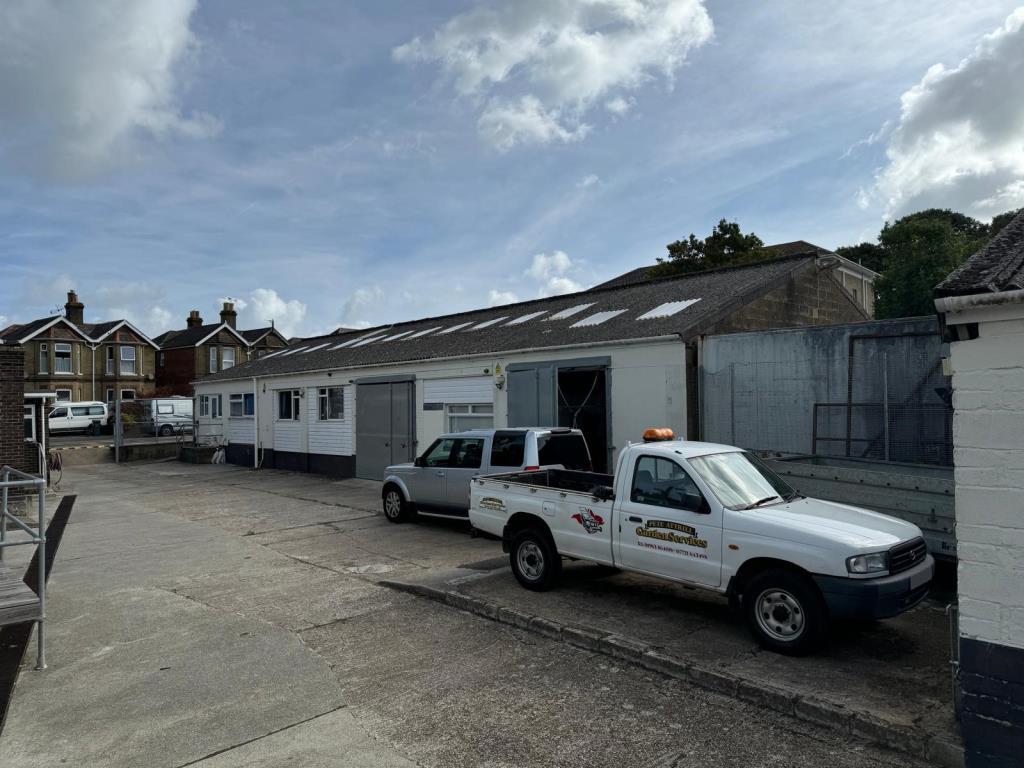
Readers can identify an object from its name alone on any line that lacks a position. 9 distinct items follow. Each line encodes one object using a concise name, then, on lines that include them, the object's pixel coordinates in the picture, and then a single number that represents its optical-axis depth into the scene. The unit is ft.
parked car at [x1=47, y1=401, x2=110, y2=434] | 135.64
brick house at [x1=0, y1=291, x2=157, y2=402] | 152.76
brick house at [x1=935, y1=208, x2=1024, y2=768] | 12.09
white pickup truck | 17.45
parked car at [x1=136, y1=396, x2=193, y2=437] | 130.51
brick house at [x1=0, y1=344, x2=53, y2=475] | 50.55
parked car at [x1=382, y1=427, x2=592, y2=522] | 34.81
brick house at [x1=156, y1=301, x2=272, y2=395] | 172.14
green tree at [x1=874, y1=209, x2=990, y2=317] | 72.90
